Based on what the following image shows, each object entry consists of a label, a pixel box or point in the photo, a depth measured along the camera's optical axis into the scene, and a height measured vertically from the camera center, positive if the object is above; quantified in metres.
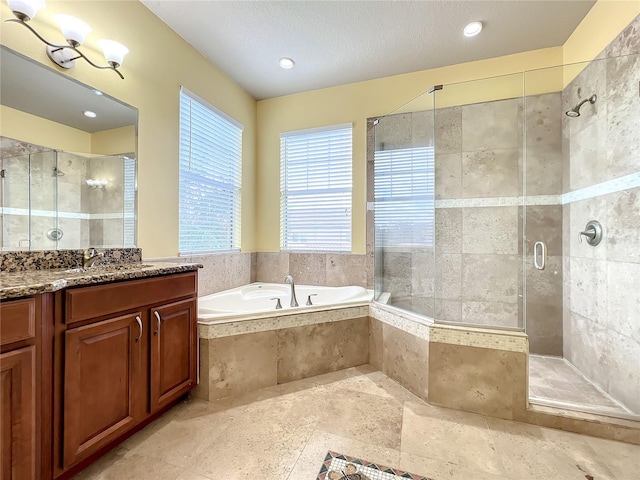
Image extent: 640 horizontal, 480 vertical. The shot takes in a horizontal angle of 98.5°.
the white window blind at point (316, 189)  3.02 +0.58
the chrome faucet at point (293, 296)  2.48 -0.50
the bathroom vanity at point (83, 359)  0.96 -0.52
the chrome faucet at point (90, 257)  1.60 -0.10
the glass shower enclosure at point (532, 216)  1.75 +0.21
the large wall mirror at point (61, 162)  1.32 +0.43
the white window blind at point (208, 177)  2.36 +0.61
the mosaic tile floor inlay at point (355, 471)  1.22 -1.05
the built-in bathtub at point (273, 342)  1.84 -0.75
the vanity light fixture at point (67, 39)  1.30 +1.09
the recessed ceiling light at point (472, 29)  2.14 +1.69
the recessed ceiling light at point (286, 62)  2.55 +1.68
